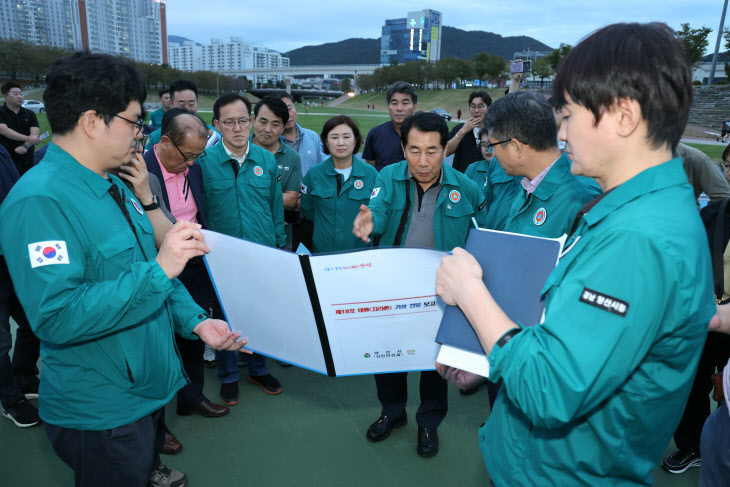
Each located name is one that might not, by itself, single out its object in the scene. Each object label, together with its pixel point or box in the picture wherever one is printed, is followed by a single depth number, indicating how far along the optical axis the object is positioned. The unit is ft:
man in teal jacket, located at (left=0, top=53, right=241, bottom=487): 4.25
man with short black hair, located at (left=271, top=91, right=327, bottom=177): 16.28
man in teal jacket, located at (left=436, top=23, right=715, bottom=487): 2.64
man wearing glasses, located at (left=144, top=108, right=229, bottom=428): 9.36
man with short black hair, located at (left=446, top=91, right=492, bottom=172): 16.47
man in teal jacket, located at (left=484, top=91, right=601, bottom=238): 6.30
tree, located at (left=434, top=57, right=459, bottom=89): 231.50
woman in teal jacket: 12.73
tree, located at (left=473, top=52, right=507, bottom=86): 218.38
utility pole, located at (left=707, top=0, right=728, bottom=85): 91.33
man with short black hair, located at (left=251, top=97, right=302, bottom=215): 13.61
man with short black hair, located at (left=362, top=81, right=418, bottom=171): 15.70
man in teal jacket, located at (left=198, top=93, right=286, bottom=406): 10.74
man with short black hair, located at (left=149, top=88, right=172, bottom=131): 20.25
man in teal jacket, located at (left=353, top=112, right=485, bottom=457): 8.91
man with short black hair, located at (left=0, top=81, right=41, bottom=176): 23.80
